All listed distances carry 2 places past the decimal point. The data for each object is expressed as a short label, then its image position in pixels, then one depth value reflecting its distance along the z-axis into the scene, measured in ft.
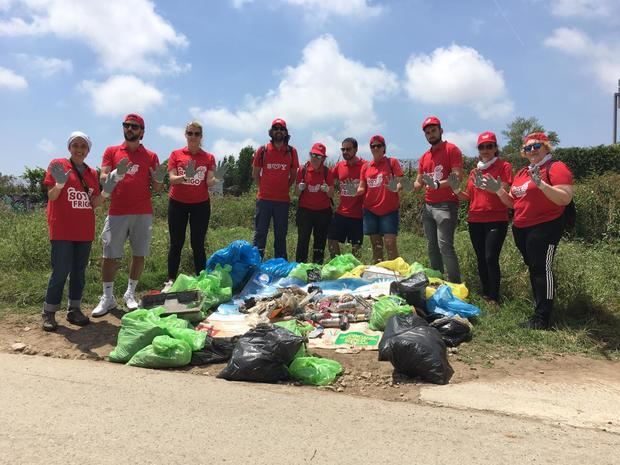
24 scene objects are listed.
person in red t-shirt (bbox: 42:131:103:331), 15.38
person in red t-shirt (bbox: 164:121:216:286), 19.06
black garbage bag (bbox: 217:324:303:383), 12.20
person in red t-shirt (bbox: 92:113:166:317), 17.22
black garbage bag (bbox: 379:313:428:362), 13.15
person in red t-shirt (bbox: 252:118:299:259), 21.43
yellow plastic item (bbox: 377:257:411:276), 20.25
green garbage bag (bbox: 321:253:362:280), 20.70
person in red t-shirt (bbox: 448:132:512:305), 17.43
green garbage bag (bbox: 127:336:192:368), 13.20
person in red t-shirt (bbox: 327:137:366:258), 22.27
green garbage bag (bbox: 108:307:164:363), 13.82
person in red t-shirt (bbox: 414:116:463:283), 18.93
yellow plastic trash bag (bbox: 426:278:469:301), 17.72
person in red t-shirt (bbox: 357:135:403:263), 20.90
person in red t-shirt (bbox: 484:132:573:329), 14.65
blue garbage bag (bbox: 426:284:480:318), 16.60
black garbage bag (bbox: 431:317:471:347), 14.65
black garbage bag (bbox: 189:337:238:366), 13.58
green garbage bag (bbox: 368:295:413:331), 15.52
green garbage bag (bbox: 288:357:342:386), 12.20
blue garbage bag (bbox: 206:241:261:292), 20.24
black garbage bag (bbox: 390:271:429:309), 16.92
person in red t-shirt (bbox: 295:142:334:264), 22.21
